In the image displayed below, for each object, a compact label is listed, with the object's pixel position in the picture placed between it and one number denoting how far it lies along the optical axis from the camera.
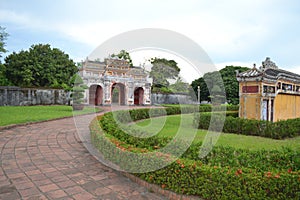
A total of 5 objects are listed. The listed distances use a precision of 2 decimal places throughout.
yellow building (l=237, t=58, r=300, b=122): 9.26
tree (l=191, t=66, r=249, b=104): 30.48
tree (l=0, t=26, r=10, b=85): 19.78
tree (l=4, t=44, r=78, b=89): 25.66
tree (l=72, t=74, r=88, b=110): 17.70
